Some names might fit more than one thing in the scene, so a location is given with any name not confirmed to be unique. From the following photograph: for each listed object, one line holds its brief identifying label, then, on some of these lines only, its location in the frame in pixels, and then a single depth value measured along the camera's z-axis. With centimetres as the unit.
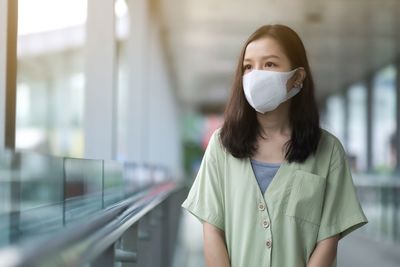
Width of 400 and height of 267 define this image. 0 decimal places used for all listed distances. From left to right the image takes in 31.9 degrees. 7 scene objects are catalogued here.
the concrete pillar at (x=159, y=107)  1145
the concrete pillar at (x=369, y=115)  1914
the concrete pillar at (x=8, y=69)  257
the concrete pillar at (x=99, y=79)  470
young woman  195
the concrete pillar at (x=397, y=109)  1606
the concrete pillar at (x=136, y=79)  752
